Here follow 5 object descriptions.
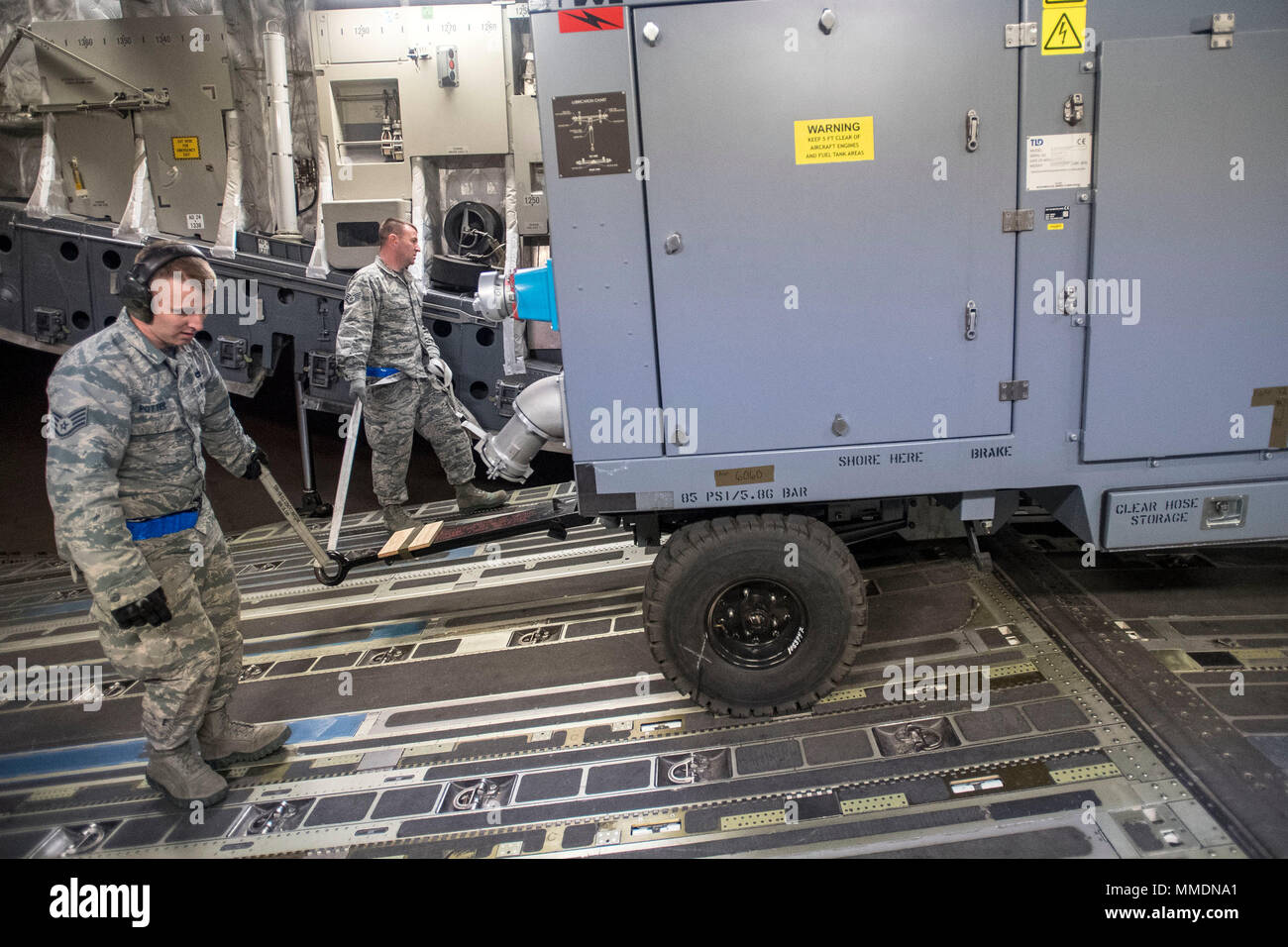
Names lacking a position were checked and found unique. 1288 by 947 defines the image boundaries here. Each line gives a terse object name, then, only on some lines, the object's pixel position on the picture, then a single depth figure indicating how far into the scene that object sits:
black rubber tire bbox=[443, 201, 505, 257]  6.84
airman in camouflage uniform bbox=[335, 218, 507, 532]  5.46
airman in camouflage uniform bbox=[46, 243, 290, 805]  2.88
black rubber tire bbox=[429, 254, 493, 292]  6.77
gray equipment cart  2.85
